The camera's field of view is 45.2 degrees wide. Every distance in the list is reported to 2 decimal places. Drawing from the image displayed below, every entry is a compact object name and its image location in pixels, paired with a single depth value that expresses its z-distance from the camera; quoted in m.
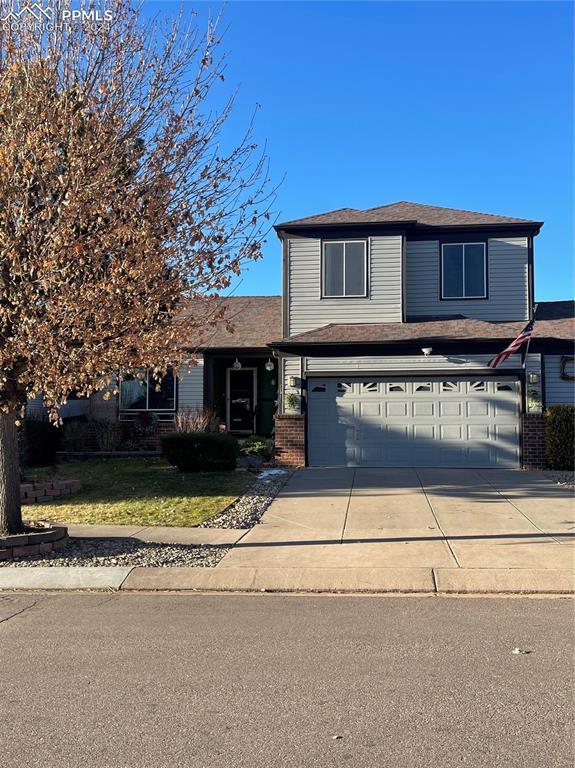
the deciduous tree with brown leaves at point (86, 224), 7.97
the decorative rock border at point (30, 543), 8.52
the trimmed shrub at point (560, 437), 15.55
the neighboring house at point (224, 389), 19.70
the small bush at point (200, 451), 14.93
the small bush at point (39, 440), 17.31
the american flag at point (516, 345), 14.62
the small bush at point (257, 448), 17.34
